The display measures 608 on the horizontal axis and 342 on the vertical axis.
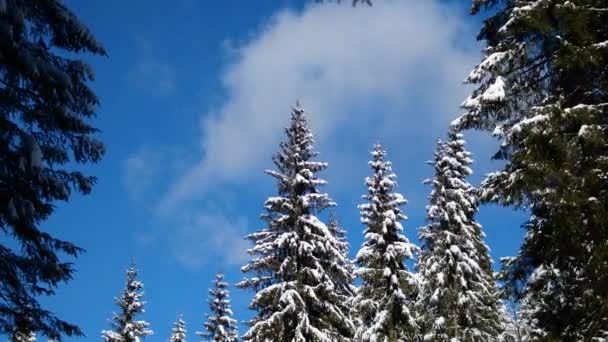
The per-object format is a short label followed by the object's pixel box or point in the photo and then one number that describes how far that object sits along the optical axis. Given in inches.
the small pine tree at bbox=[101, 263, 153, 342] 1455.5
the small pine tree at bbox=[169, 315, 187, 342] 1865.2
